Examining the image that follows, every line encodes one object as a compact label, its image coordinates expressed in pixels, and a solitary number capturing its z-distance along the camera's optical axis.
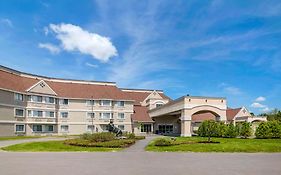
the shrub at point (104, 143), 15.16
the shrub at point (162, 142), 15.02
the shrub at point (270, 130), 21.55
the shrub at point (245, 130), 22.84
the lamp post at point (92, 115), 36.56
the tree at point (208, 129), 25.66
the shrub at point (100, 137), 17.73
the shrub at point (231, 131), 23.43
